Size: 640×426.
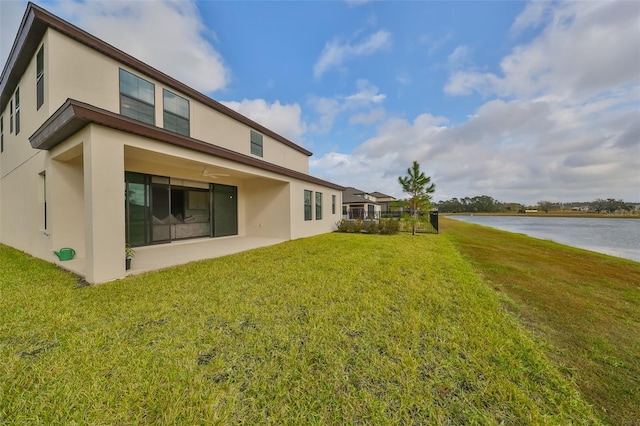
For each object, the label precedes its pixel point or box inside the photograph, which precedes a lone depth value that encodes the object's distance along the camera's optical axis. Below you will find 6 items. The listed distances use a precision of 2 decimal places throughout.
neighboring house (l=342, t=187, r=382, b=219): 28.75
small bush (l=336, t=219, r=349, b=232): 14.22
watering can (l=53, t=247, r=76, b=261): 5.44
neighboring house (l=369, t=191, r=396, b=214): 48.30
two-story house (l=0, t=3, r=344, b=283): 4.44
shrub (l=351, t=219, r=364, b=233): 13.94
